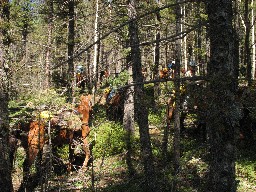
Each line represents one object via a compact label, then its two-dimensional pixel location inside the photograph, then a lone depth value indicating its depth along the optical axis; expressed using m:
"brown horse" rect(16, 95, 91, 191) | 9.40
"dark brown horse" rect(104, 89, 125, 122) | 17.58
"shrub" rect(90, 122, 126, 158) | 14.79
